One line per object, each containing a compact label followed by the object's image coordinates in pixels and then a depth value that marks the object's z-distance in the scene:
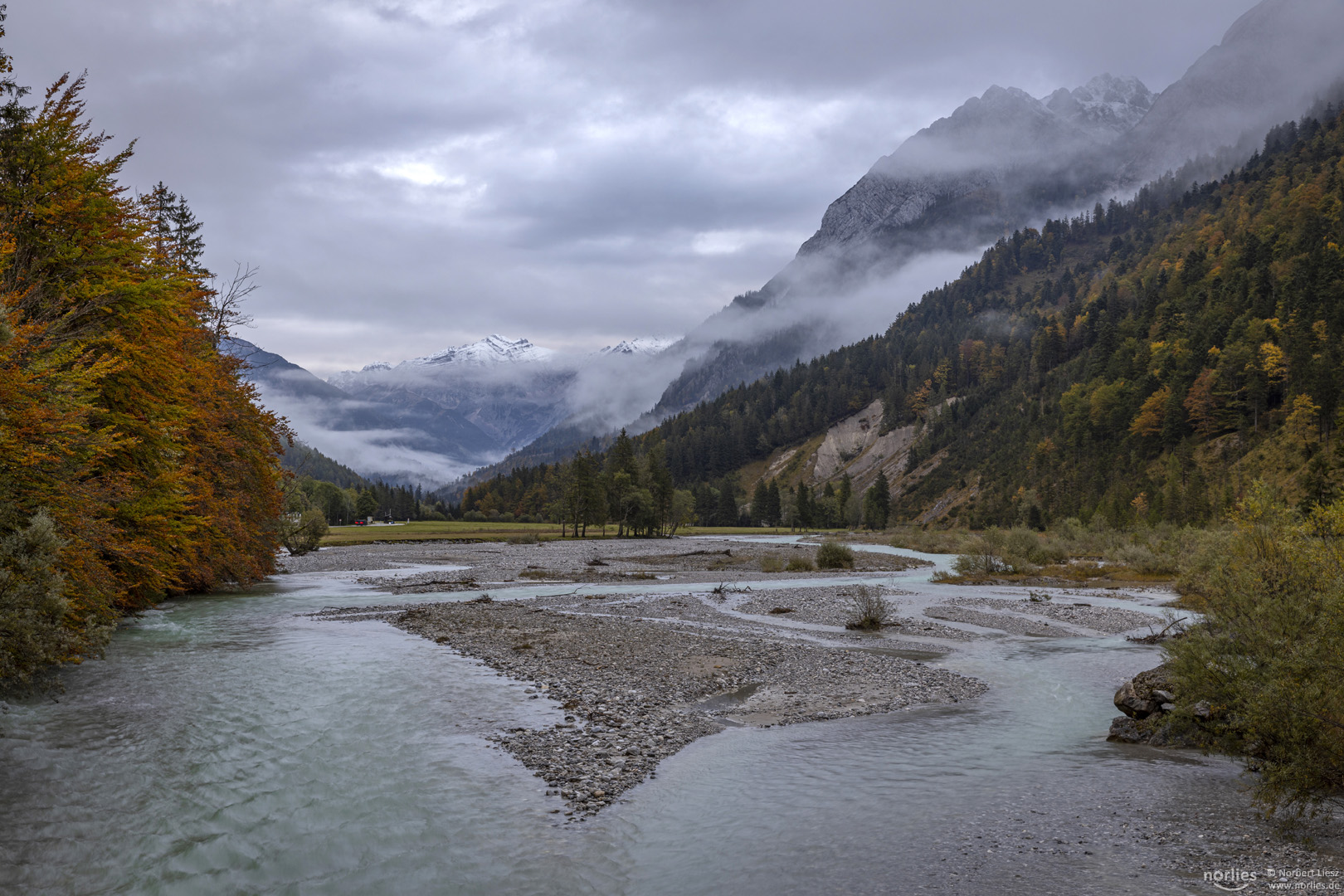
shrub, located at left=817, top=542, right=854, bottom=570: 68.31
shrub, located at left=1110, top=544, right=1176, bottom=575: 59.88
